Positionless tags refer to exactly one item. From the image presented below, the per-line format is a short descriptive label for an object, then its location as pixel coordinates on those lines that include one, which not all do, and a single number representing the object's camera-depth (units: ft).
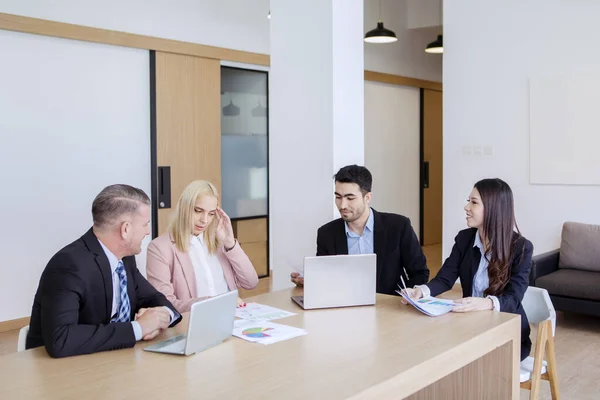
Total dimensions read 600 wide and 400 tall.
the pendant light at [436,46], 28.89
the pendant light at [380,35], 26.12
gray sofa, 19.26
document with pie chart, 8.89
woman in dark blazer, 11.18
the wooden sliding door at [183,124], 23.34
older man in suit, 8.18
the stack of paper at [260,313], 10.07
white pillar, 14.97
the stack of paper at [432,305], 10.08
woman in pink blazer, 12.04
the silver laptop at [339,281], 10.37
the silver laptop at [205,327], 8.06
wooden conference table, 7.07
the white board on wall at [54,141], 19.79
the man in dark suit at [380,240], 12.97
